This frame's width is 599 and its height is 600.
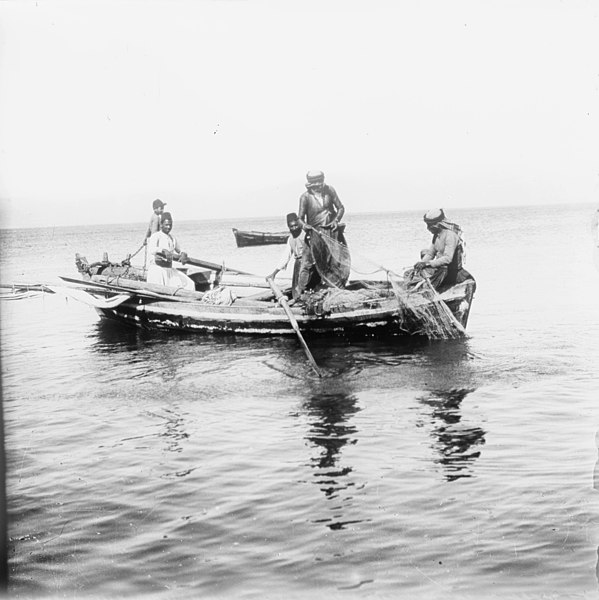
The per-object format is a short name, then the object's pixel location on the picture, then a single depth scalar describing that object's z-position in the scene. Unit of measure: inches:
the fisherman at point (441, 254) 504.4
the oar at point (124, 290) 590.9
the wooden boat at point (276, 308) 516.4
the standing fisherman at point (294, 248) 509.7
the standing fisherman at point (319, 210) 511.5
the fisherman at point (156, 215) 613.4
